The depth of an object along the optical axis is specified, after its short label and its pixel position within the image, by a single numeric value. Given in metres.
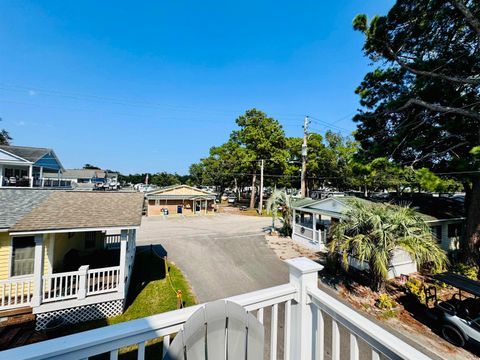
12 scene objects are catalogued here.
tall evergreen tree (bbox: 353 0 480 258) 9.20
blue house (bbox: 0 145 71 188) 14.06
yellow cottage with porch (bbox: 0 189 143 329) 6.07
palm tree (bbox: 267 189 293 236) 16.52
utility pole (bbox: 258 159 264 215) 25.75
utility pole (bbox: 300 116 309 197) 18.94
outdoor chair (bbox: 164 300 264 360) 1.22
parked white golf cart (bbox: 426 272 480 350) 5.24
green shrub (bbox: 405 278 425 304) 7.57
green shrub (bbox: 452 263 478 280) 9.14
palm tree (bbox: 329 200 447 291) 6.51
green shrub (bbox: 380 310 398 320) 6.54
